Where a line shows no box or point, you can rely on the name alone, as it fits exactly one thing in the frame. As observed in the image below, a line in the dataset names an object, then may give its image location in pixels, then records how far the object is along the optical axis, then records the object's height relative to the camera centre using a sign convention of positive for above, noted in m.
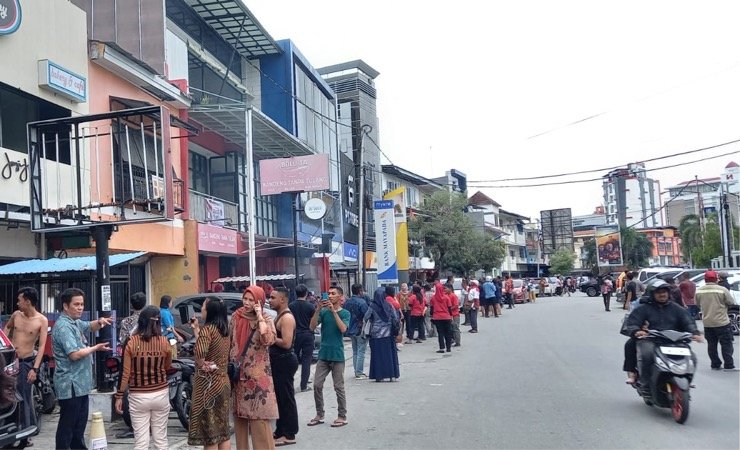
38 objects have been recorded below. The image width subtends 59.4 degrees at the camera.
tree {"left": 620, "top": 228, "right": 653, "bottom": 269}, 71.88 +0.63
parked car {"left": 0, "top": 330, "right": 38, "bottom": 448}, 5.73 -1.11
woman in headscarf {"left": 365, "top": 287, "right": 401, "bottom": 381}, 11.41 -1.29
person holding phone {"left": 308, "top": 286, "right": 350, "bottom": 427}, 7.98 -1.08
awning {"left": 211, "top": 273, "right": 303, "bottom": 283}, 18.88 -0.17
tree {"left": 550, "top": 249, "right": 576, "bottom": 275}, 83.12 -0.69
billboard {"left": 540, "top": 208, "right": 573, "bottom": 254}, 94.81 +4.16
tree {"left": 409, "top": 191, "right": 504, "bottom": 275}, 39.50 +1.87
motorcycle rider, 7.94 -0.86
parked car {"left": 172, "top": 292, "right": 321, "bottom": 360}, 12.90 -0.60
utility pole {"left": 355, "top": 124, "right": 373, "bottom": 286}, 20.58 +1.42
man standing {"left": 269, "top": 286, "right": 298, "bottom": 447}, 6.38 -1.00
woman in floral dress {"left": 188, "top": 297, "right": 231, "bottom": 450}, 5.51 -0.98
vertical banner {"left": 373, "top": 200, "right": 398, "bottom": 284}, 19.80 +0.78
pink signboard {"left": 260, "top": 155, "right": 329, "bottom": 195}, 18.48 +2.77
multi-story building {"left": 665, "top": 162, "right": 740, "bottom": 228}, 98.38 +8.82
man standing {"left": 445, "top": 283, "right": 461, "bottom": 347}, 15.90 -1.25
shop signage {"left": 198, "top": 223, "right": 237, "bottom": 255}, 18.97 +1.07
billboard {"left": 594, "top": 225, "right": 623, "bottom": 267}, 70.19 +0.56
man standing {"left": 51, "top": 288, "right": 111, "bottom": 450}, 6.07 -0.81
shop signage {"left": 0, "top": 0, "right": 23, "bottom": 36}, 12.08 +5.06
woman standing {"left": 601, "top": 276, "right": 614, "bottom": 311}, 27.83 -1.61
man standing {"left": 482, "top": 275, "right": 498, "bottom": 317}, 27.03 -1.42
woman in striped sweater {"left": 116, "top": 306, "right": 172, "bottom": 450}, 5.56 -0.88
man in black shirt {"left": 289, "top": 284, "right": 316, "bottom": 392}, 9.13 -0.88
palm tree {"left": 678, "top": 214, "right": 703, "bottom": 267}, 56.42 +1.50
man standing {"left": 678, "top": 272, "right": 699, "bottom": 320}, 17.39 -1.06
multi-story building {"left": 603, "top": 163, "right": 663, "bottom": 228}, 117.75 +10.03
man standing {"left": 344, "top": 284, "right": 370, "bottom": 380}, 11.73 -1.04
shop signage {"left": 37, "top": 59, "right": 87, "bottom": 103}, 12.95 +4.14
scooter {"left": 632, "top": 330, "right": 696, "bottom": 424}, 7.31 -1.38
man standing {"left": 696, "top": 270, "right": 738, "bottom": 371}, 11.09 -1.25
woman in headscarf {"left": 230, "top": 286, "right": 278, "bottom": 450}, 5.79 -0.94
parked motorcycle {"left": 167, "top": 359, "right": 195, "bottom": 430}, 7.79 -1.34
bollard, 5.63 -1.35
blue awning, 10.45 +0.29
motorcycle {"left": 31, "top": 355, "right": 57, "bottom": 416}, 8.48 -1.45
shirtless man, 7.21 -0.51
